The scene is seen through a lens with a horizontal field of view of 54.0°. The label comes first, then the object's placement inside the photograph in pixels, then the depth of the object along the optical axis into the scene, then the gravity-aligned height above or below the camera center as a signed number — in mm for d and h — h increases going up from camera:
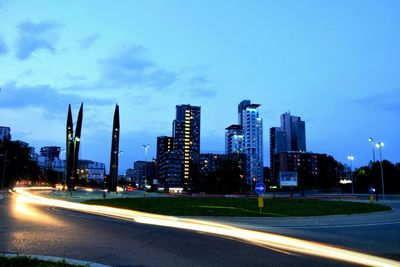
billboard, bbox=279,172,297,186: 45178 +1707
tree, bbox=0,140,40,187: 116625 +8920
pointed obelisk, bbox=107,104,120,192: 95688 +9059
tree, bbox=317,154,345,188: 144350 +8944
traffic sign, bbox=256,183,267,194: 25220 +354
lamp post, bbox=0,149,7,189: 104906 +6677
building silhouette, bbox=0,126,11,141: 194500 +29797
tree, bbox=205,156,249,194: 100250 +3877
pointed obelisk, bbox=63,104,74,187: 104712 +15421
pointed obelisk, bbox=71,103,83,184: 105319 +17405
